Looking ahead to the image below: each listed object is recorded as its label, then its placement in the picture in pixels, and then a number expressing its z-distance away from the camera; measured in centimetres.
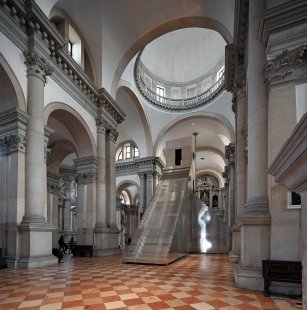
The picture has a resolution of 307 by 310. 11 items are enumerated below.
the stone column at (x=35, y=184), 792
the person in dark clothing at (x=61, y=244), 1476
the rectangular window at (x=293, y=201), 485
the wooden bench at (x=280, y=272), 452
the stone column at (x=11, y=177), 796
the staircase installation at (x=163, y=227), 932
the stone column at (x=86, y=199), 1246
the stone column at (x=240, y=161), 806
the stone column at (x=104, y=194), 1241
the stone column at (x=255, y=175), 521
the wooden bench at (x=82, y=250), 1217
